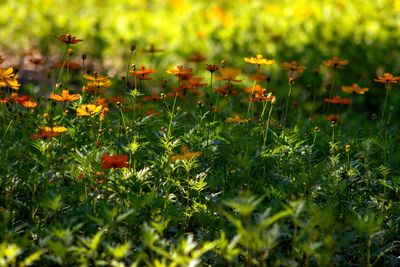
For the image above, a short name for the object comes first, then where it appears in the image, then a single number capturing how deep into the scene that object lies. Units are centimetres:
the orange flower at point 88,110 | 607
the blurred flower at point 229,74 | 686
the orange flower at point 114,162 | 558
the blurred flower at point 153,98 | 725
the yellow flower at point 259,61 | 679
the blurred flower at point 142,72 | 662
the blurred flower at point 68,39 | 641
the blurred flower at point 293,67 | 742
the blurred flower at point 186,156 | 594
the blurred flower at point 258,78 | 712
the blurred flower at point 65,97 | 622
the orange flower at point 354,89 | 731
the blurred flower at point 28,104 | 646
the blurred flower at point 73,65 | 747
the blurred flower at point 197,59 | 823
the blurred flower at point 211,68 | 676
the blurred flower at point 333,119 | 687
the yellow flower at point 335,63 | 725
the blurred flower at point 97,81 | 657
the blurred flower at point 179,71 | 664
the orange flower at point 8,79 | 633
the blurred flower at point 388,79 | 666
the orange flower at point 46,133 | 569
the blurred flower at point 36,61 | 784
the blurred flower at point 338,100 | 712
